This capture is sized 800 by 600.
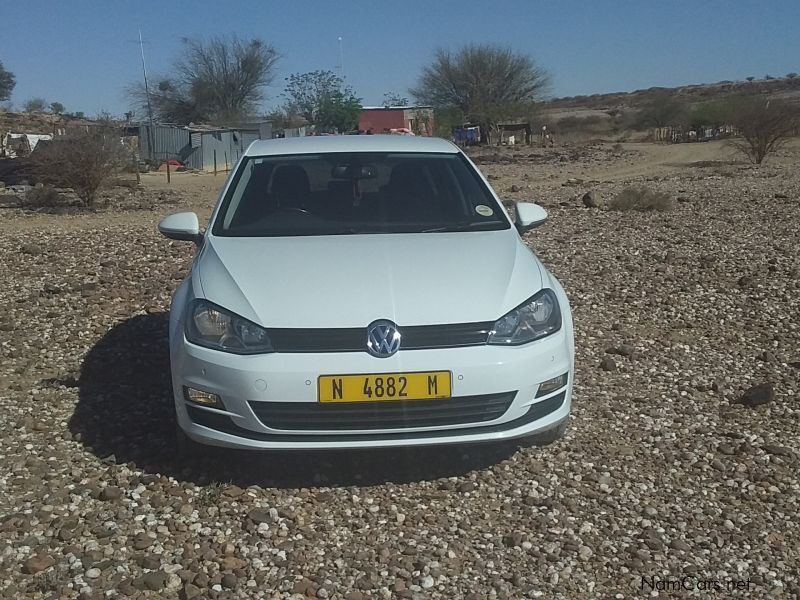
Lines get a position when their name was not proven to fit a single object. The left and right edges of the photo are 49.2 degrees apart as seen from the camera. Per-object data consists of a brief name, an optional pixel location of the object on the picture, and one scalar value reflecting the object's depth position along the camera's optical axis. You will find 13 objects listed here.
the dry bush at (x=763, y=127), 22.80
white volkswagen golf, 3.47
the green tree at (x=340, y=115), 52.66
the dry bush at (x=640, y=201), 11.65
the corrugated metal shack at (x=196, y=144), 35.03
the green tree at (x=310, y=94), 56.31
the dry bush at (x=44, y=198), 16.19
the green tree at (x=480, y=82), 62.16
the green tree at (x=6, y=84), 68.25
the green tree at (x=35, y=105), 69.71
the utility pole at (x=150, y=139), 37.78
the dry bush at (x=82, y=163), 16.03
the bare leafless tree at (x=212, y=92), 58.66
